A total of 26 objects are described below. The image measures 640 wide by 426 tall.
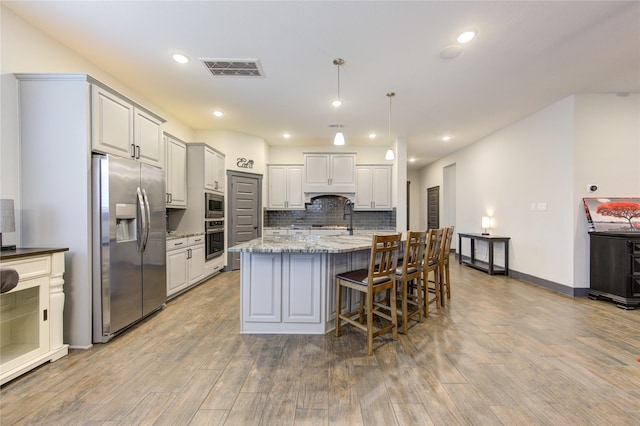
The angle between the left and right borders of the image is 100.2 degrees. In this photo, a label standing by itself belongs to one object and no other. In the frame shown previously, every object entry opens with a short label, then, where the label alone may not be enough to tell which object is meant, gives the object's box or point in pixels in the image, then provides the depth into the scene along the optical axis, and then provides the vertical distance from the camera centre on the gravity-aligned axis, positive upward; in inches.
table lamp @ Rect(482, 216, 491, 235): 221.6 -9.7
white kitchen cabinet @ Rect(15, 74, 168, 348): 89.6 +13.4
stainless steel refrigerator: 93.9 -11.9
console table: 199.7 -36.7
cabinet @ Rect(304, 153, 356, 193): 245.1 +37.3
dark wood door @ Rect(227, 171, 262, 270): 212.1 +2.3
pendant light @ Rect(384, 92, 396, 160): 147.1 +33.1
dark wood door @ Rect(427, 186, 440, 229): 333.1 +5.7
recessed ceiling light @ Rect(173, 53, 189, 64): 112.3 +65.9
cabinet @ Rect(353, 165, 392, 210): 248.2 +22.0
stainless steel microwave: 181.6 +4.2
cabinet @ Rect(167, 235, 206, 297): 141.3 -29.5
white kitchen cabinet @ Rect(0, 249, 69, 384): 75.0 -31.0
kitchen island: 102.7 -31.0
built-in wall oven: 181.9 -18.7
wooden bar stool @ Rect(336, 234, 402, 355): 88.0 -24.3
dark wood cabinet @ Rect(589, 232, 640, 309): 128.6 -28.4
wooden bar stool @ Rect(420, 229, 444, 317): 117.0 -22.9
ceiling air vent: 116.7 +65.8
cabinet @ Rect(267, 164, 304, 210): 250.2 +22.3
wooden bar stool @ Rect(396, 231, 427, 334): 100.3 -22.3
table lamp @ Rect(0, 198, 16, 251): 75.7 -1.4
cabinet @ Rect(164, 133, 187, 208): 159.8 +25.1
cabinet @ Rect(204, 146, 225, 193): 182.7 +30.0
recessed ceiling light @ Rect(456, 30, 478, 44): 95.6 +64.2
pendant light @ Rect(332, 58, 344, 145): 115.3 +64.8
